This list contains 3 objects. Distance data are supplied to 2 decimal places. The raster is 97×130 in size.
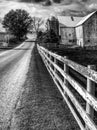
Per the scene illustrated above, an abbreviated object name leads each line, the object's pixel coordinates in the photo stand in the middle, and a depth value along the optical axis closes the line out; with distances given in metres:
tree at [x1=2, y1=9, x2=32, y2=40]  87.69
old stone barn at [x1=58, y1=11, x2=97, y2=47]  51.31
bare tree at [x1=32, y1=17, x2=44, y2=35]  107.36
